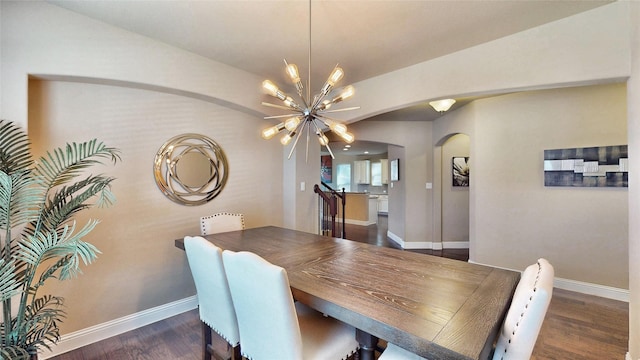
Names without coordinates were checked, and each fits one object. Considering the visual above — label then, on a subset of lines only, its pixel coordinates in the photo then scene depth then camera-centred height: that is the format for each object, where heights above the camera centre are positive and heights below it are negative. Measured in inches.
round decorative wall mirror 103.4 +3.9
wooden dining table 36.8 -21.8
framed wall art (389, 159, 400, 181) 217.4 +7.7
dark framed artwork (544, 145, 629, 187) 113.0 +5.1
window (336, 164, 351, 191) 402.3 +3.2
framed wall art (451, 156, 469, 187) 198.2 +4.5
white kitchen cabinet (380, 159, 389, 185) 360.5 +12.5
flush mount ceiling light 141.9 +40.6
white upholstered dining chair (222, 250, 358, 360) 45.7 -27.3
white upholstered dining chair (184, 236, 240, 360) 58.6 -26.1
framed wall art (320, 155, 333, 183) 401.4 +12.6
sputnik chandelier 67.9 +19.8
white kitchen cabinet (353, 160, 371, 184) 380.8 +10.3
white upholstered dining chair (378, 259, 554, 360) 36.0 -19.9
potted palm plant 55.2 -12.5
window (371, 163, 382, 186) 370.6 +5.8
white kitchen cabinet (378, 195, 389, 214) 359.6 -36.2
